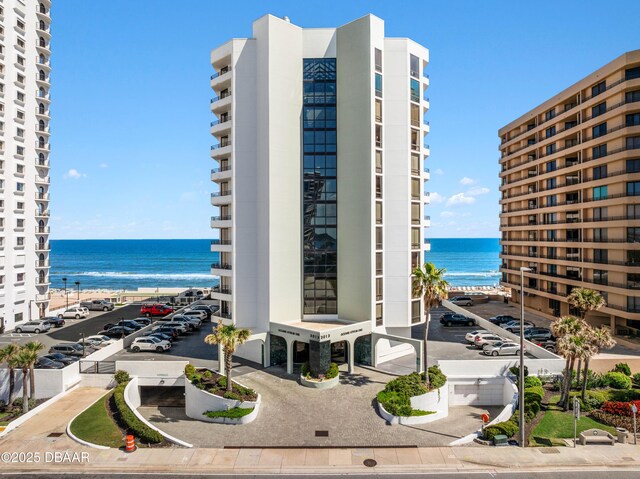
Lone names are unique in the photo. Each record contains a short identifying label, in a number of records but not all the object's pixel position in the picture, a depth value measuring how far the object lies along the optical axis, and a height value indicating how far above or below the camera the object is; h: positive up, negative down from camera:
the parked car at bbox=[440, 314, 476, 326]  57.03 -11.83
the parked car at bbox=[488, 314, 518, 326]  58.25 -12.06
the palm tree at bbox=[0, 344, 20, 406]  35.34 -9.98
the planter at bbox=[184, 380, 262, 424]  30.81 -12.92
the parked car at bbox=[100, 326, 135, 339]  53.58 -12.11
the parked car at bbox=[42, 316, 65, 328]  58.53 -11.65
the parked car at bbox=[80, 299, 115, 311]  72.00 -11.63
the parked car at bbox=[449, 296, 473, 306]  72.19 -11.55
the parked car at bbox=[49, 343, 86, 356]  45.46 -12.14
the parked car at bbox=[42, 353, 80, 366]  41.53 -12.06
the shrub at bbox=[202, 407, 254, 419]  30.49 -12.94
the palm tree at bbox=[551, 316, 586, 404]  31.05 -8.07
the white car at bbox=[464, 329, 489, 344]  46.75 -11.53
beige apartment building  48.44 +5.26
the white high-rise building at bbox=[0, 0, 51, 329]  59.88 +12.27
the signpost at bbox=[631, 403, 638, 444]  26.44 -12.87
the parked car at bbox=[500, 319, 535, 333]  54.19 -12.22
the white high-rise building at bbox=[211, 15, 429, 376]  41.53 +5.36
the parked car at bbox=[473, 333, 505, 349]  45.16 -11.56
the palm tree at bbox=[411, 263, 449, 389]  33.56 -4.18
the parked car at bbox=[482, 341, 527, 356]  42.75 -11.89
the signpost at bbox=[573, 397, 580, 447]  25.91 -11.09
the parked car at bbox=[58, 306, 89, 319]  64.75 -11.60
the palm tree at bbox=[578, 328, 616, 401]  31.40 -8.34
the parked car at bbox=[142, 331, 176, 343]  47.62 -11.27
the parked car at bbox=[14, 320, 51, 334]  56.44 -11.95
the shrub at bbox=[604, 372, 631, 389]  35.88 -12.81
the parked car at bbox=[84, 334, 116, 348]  48.03 -12.05
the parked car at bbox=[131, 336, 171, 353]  45.94 -11.81
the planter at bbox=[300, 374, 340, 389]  35.72 -12.69
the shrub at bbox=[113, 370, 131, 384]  37.19 -12.44
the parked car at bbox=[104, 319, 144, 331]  55.43 -11.73
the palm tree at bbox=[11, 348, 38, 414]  34.48 -10.35
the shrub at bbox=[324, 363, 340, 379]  36.69 -12.09
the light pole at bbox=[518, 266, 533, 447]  26.55 -11.31
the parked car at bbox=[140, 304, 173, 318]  65.75 -11.42
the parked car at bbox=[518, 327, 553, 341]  49.06 -11.97
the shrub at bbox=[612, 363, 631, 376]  38.00 -12.46
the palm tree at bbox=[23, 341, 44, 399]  35.75 -10.69
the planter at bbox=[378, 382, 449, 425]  30.08 -13.17
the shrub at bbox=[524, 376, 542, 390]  35.41 -12.68
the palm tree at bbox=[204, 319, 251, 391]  32.62 -8.07
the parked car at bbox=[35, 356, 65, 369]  40.25 -12.12
